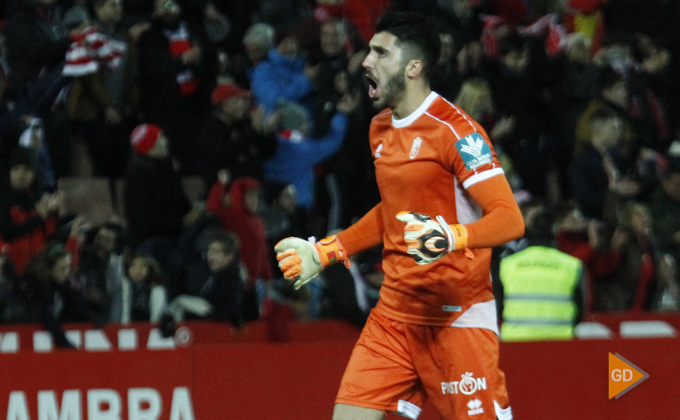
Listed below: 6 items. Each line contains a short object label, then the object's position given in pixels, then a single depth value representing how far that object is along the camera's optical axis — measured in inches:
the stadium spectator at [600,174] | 760.3
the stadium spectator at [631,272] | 705.6
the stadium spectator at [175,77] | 717.3
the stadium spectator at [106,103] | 706.8
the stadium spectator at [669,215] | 728.3
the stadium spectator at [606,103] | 795.4
